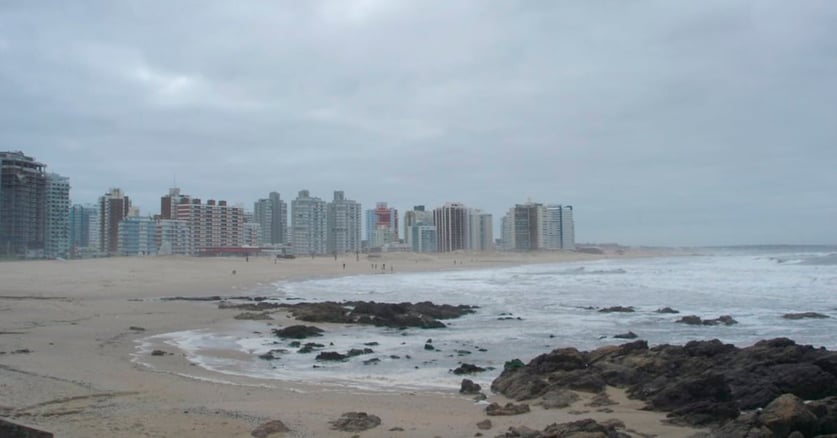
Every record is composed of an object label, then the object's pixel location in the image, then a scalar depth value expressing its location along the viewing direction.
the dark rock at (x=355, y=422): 7.03
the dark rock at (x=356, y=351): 13.35
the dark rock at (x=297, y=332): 16.28
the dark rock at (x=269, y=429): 6.57
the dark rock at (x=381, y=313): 19.52
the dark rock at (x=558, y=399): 8.47
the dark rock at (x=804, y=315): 19.39
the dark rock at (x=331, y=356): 12.79
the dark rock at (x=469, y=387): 9.52
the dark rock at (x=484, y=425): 7.25
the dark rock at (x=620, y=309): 22.88
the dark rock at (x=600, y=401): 8.57
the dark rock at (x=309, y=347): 13.76
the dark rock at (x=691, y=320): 18.69
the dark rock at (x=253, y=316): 20.23
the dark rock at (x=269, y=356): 12.90
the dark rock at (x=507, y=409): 7.96
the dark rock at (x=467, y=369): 11.25
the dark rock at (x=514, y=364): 10.44
